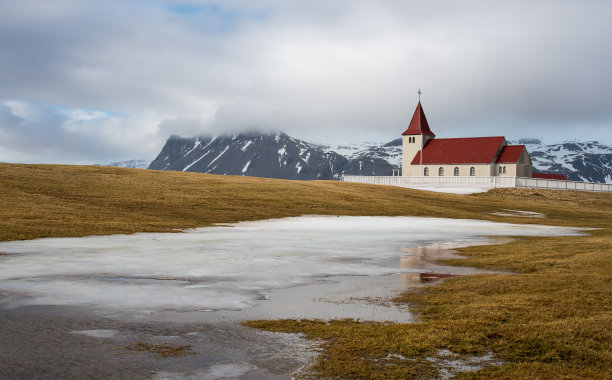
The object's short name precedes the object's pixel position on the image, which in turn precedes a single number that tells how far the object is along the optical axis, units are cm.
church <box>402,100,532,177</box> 11048
